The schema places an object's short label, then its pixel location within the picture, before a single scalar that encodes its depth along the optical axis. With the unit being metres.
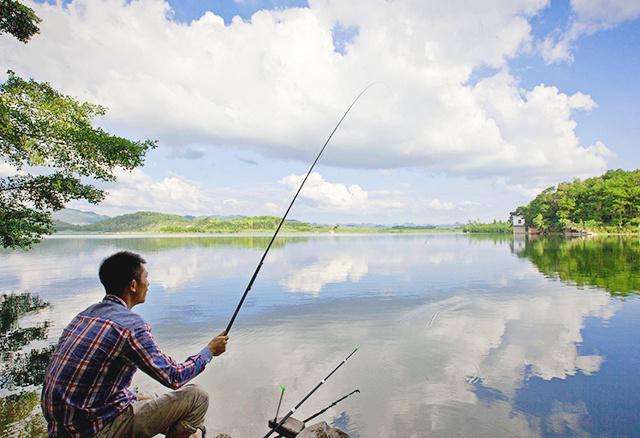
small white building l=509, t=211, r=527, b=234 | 152.50
